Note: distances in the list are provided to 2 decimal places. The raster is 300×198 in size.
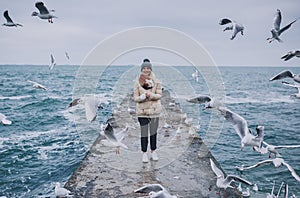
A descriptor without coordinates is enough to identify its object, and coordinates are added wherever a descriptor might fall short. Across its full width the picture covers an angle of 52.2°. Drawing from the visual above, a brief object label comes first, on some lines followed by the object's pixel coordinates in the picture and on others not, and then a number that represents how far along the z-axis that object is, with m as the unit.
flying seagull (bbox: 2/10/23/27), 7.40
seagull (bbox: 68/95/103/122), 5.75
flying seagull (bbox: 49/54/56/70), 10.41
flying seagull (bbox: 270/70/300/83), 5.34
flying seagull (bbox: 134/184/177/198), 3.74
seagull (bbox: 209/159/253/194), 4.26
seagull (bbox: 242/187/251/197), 6.82
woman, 4.82
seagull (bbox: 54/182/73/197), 4.09
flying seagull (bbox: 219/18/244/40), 6.33
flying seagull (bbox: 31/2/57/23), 6.64
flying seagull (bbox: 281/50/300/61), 5.49
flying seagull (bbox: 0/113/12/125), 6.02
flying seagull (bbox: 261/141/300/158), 5.21
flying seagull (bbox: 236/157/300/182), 5.19
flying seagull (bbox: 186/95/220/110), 5.83
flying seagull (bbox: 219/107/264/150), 4.86
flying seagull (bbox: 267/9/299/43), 6.16
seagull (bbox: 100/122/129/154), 4.83
